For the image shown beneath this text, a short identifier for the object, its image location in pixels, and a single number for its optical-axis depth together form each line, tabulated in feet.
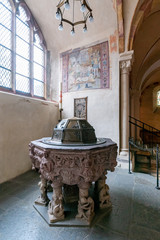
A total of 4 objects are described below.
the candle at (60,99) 17.08
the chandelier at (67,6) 6.90
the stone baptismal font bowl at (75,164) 5.40
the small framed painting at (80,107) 15.44
